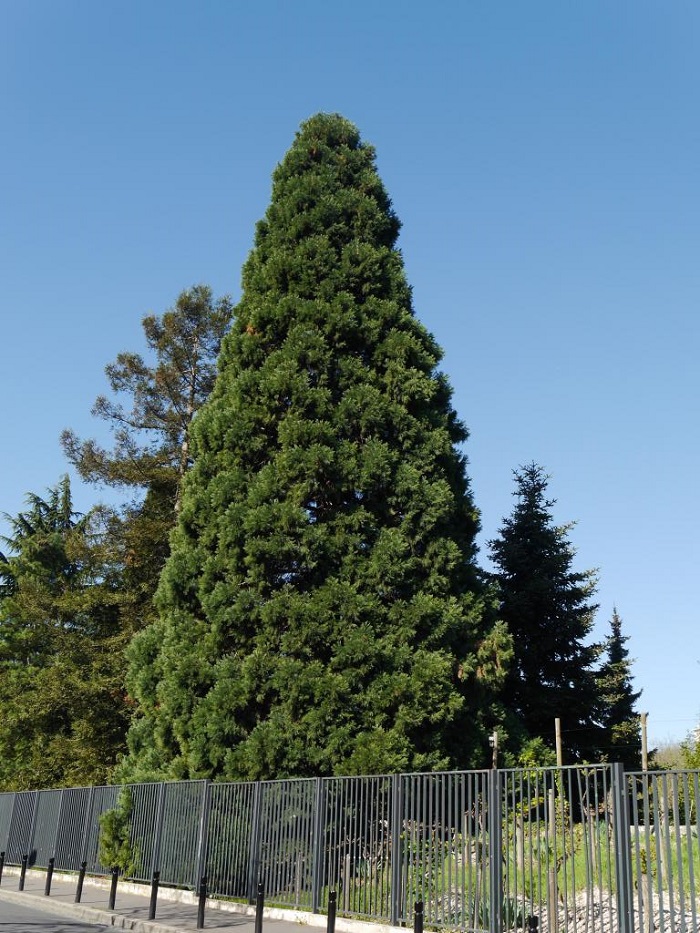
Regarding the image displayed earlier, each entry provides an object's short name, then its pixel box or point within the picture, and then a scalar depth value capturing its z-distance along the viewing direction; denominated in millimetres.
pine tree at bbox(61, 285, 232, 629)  33031
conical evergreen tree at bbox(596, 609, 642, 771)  30453
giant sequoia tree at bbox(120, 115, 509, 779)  17938
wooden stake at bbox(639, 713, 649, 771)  22056
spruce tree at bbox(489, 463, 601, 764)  28859
